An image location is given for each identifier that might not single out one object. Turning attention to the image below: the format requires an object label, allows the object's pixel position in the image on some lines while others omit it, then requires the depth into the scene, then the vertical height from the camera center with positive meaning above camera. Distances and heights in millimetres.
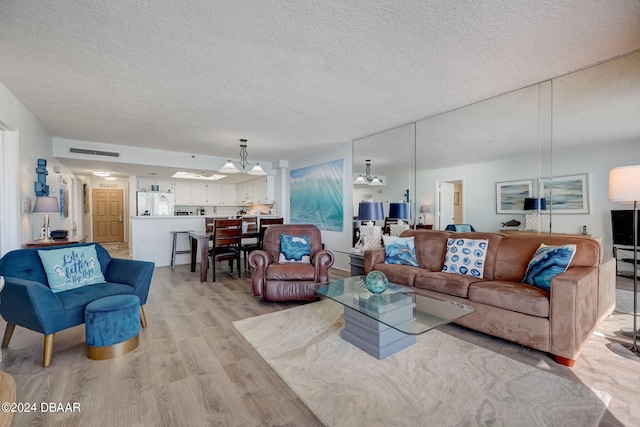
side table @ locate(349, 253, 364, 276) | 4068 -770
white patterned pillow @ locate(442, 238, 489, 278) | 3008 -501
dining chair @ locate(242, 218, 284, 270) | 5340 -479
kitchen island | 5633 -503
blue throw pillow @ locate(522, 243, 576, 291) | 2361 -460
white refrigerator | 7820 +246
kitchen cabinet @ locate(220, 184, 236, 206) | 9350 +577
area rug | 1605 -1146
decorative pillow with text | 2436 -490
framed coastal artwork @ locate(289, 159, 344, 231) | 5734 +351
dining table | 4582 -592
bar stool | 5773 -784
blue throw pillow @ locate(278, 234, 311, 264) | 3879 -514
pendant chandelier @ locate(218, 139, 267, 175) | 5372 +855
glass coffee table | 2041 -780
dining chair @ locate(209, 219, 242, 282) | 4680 -465
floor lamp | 2230 +164
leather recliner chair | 3455 -790
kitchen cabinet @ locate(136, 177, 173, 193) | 8094 +813
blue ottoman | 2176 -890
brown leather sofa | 2127 -714
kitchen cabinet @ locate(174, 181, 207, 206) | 8547 +573
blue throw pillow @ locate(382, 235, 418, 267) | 3549 -505
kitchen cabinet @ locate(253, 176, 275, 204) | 7703 +594
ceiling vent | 5262 +1135
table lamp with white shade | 3463 +89
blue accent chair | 2043 -675
